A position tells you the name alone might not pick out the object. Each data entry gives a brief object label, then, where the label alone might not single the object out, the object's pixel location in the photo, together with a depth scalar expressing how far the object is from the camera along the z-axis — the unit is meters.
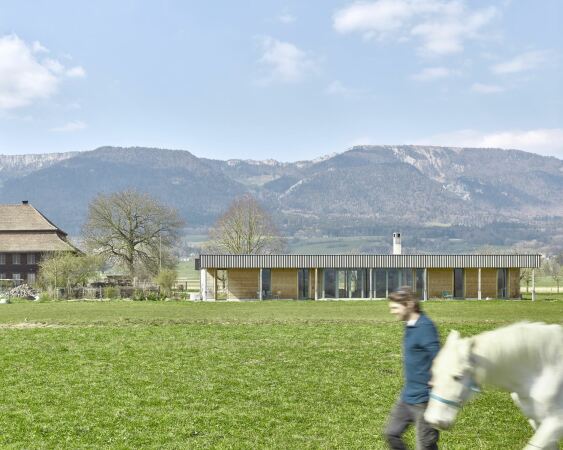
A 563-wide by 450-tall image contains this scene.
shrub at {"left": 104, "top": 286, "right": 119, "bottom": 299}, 55.72
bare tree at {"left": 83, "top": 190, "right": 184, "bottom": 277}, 74.88
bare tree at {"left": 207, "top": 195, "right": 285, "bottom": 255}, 75.75
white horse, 6.30
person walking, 7.38
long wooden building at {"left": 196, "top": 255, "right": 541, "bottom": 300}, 54.50
